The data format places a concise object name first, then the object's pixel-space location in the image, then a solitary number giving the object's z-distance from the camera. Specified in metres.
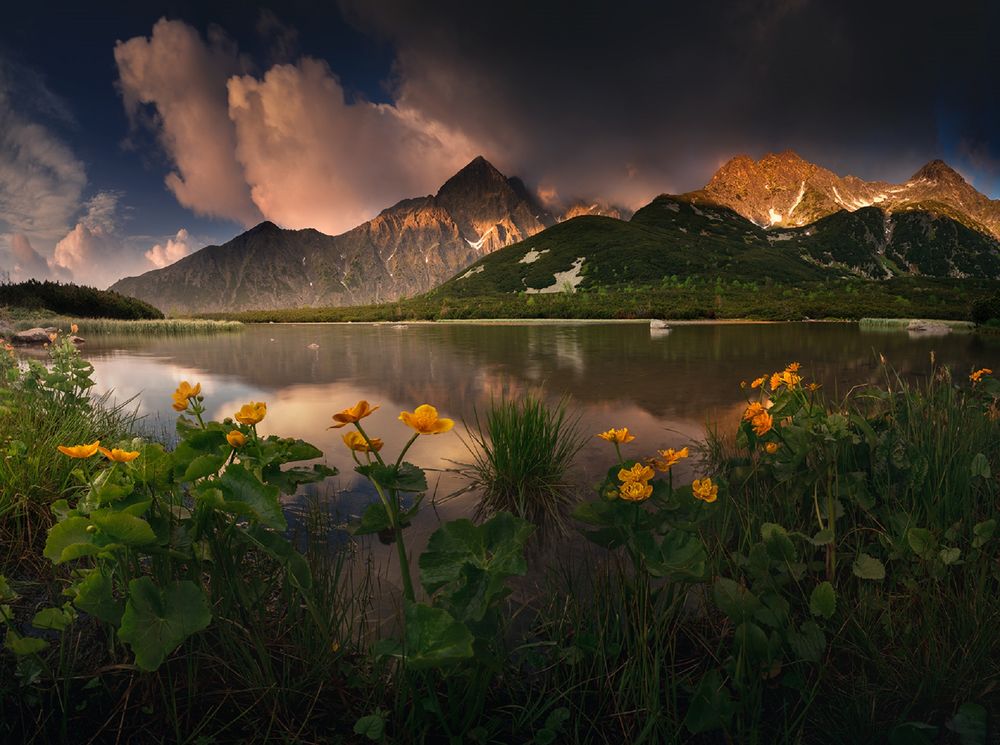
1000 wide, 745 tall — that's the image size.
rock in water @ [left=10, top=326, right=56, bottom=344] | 23.83
